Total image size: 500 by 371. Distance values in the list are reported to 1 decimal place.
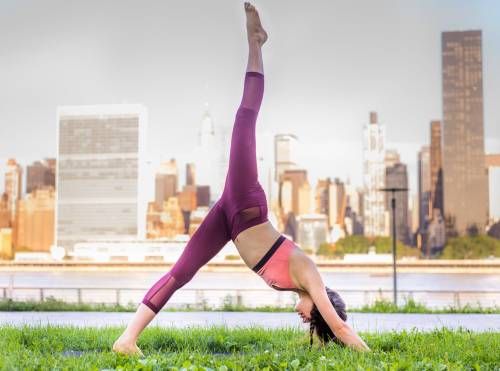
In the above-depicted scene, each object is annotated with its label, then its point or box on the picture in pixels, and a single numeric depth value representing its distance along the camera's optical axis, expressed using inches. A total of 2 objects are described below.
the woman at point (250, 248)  169.9
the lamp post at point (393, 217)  653.3
